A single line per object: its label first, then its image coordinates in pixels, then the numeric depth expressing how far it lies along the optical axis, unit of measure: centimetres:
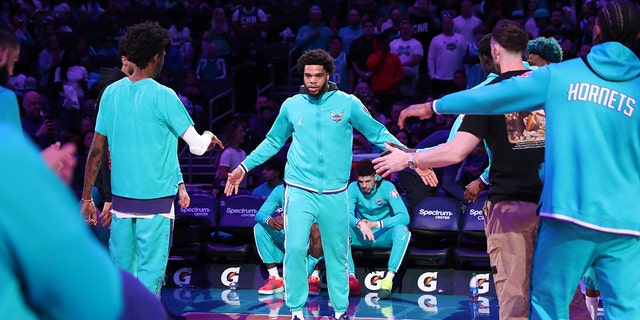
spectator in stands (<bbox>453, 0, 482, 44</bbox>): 1320
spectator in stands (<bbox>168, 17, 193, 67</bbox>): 1548
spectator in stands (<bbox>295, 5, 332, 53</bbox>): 1404
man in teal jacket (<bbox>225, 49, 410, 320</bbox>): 744
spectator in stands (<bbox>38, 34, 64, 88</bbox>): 1512
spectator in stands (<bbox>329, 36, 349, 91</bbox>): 1319
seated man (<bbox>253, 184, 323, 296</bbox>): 945
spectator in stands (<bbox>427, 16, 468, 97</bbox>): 1276
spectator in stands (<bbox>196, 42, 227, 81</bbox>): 1477
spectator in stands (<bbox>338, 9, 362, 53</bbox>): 1390
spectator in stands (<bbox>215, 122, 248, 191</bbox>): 1127
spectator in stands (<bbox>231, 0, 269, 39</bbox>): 1549
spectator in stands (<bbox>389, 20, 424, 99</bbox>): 1298
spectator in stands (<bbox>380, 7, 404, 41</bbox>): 1341
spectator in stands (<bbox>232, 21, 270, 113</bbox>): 1413
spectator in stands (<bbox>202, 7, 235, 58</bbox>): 1510
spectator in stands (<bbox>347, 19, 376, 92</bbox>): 1323
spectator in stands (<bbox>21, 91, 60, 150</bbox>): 1115
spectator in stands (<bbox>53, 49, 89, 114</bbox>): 1398
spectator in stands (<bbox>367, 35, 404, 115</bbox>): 1273
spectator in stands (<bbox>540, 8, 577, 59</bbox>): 1205
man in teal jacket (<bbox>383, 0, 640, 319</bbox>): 375
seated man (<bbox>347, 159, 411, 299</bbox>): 933
